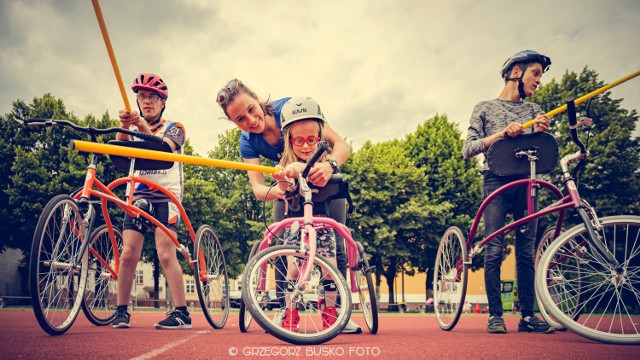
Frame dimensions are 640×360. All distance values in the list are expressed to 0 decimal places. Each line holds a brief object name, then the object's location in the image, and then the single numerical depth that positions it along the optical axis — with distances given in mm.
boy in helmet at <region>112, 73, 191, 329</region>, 4793
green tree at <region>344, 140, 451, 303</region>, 25203
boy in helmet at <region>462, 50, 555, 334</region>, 4551
